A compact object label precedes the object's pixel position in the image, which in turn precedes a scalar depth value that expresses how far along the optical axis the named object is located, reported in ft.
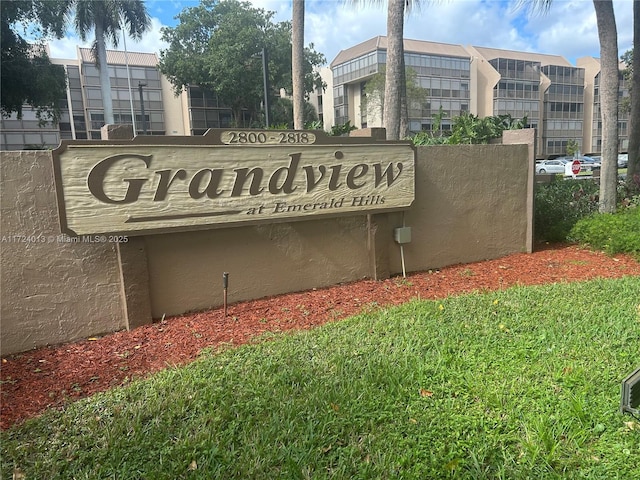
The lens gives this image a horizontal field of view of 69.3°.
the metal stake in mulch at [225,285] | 16.25
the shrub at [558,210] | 27.27
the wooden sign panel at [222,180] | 14.23
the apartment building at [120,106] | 167.22
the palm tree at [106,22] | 109.60
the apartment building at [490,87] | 177.78
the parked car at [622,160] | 94.72
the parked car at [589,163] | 108.78
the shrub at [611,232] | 23.26
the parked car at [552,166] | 113.60
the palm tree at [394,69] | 30.04
